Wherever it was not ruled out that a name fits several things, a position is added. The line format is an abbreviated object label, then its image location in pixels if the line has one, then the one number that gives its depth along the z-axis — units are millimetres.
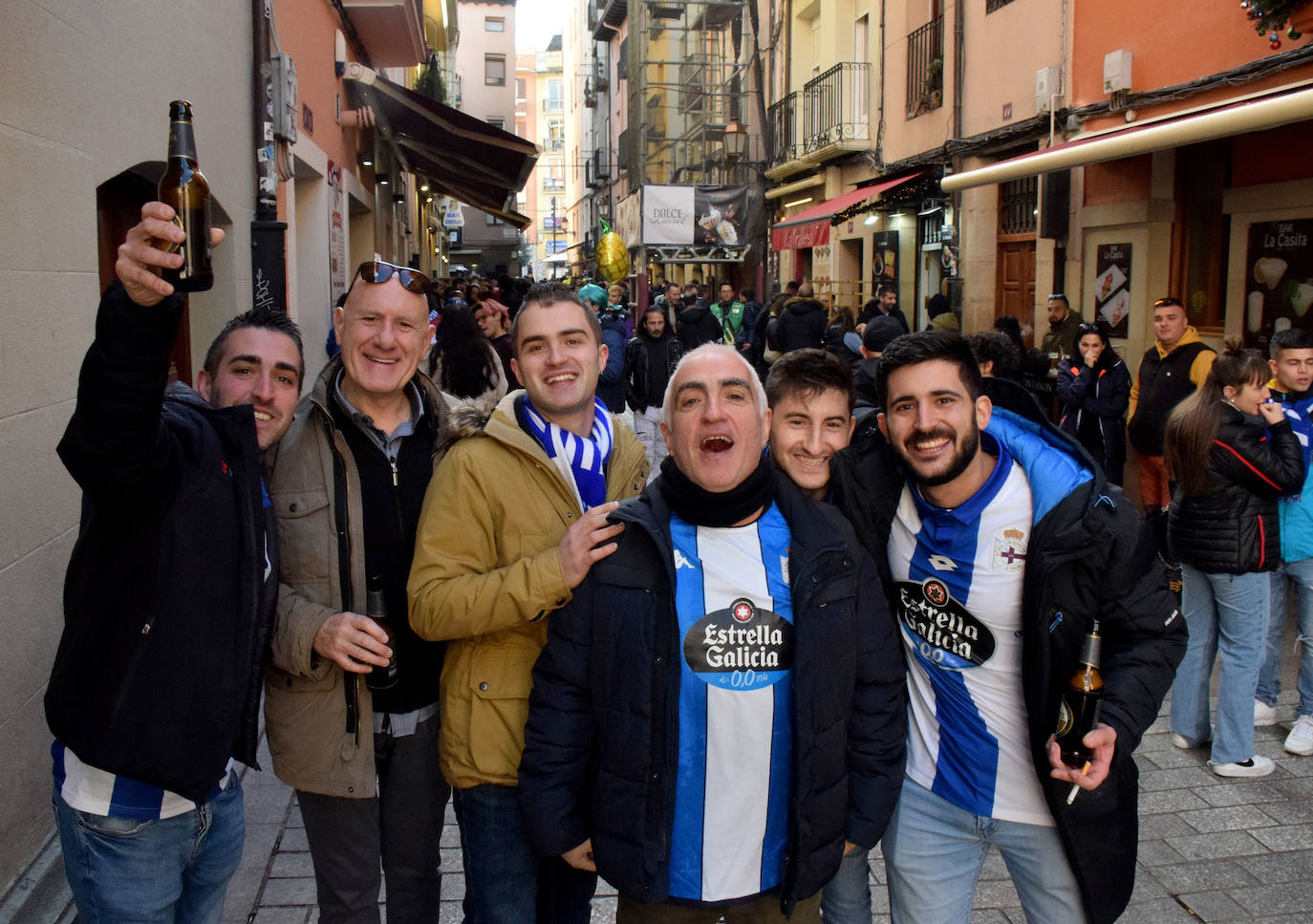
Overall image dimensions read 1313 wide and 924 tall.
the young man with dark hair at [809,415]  3066
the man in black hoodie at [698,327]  12172
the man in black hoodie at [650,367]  10328
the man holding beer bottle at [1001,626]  2514
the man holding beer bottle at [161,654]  2188
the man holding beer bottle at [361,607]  2688
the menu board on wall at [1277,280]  8609
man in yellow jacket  2449
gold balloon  26125
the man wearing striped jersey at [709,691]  2361
